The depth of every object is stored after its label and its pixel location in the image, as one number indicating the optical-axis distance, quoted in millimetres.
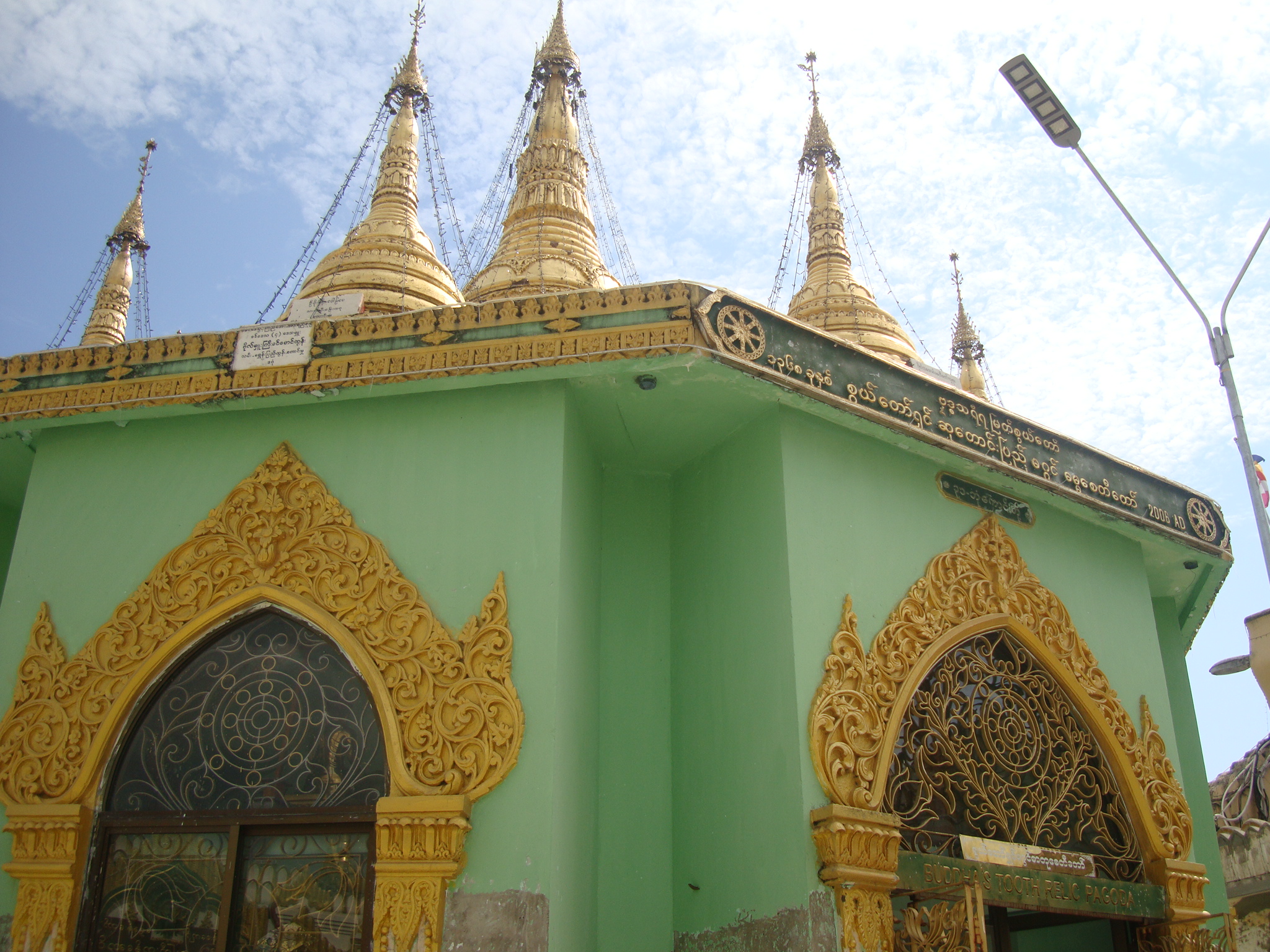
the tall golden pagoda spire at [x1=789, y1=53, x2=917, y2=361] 11844
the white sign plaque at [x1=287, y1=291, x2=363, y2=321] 8359
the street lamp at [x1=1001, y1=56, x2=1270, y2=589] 6793
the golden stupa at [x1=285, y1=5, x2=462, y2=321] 9586
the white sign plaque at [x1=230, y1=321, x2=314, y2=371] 6766
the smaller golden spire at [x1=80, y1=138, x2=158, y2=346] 14820
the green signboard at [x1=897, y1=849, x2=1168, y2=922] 6125
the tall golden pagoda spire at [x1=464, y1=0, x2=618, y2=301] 10008
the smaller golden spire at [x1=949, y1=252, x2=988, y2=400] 16031
